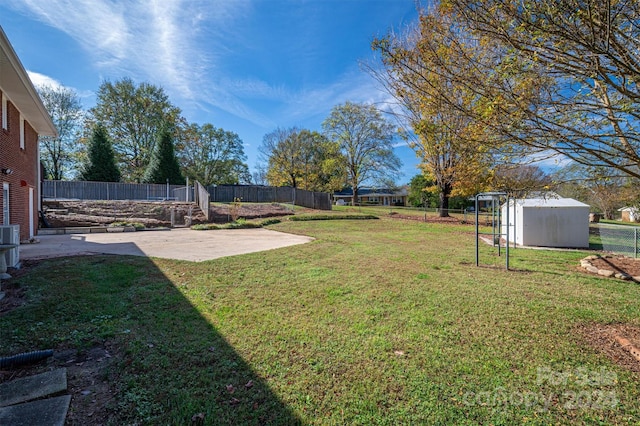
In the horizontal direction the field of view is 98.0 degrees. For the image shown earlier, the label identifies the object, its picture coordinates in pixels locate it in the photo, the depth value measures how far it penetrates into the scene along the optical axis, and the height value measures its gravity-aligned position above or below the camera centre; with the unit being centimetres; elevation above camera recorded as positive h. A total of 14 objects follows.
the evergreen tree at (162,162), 2509 +415
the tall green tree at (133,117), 2727 +918
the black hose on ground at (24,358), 219 -123
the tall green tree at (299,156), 3381 +646
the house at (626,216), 2788 -58
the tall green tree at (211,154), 3297 +674
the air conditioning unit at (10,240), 493 -60
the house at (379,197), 5172 +243
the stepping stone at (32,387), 183 -126
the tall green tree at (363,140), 2931 +748
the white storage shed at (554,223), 927 -43
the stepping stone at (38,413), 161 -125
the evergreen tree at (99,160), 2300 +399
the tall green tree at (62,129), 2431 +721
